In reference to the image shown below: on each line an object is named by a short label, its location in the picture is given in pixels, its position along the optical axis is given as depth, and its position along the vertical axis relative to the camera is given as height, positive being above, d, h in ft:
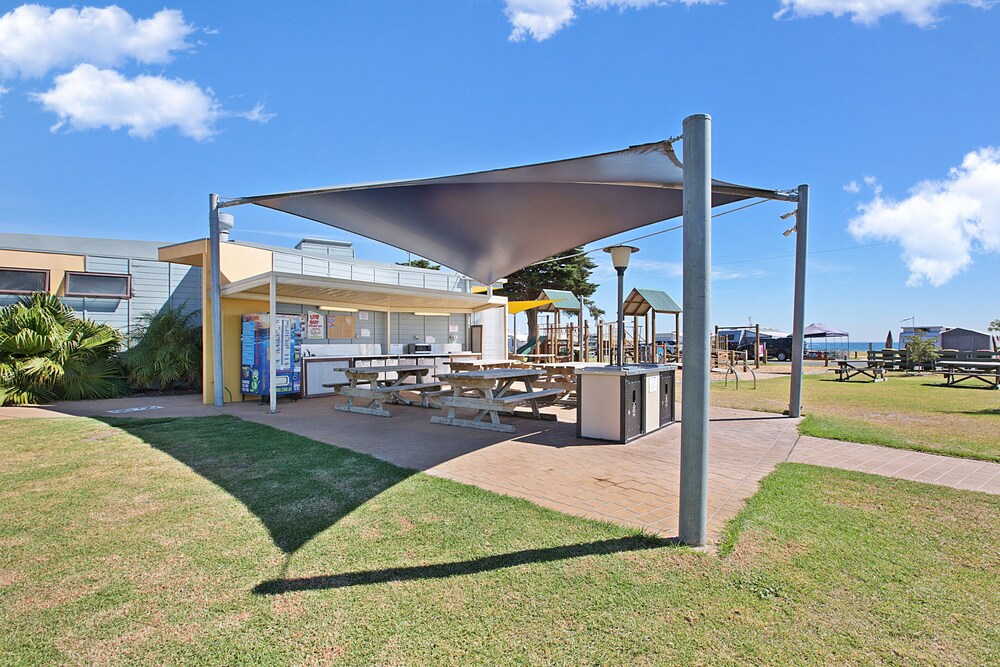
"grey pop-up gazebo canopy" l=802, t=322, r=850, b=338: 114.21 +0.78
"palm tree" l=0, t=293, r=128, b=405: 31.42 -1.46
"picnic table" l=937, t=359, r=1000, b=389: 44.30 -3.25
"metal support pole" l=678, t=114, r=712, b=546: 9.96 +0.16
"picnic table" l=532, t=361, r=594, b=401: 31.27 -2.72
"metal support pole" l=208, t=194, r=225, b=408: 30.35 +2.29
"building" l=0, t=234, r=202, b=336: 36.91 +4.51
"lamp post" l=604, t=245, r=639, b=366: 21.68 +3.31
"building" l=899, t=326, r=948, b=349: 108.64 +1.02
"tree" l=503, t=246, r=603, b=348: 98.99 +10.95
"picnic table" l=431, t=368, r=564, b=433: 23.39 -3.05
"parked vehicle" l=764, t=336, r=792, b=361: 114.21 -2.95
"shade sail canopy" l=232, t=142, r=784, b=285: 17.31 +5.63
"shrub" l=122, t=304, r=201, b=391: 36.91 -1.48
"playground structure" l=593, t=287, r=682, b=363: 66.90 +3.32
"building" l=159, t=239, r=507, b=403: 33.73 +2.32
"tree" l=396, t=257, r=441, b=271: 134.97 +19.47
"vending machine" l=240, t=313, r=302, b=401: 33.37 -1.44
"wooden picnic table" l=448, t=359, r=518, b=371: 37.78 -2.39
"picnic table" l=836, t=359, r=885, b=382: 53.53 -3.86
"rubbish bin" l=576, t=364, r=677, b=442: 20.10 -2.77
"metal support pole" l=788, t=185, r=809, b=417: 26.45 +2.13
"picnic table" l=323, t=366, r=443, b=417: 28.19 -3.21
